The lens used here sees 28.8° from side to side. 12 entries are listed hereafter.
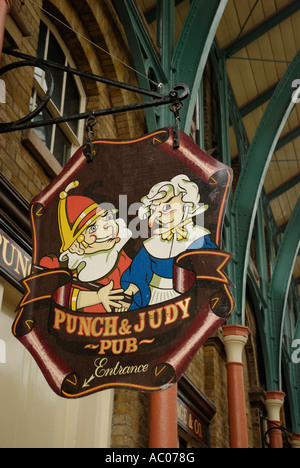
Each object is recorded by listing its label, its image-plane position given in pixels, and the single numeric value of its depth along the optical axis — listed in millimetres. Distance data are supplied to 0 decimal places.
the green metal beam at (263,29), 12148
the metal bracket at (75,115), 3479
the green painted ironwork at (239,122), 6520
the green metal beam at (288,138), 14977
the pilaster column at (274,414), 11562
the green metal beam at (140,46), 6259
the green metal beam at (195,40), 6668
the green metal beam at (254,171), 8812
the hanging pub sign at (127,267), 2686
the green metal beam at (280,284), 12000
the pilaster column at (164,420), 5078
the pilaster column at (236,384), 7945
